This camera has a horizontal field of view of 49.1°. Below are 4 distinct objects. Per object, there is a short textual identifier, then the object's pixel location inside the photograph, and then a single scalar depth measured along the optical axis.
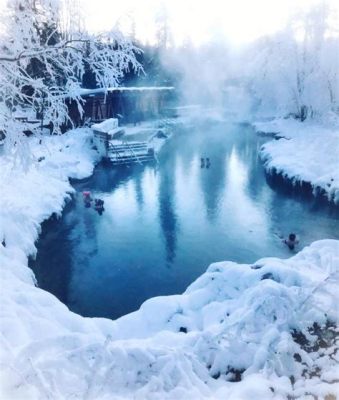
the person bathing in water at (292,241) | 13.81
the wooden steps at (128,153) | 27.94
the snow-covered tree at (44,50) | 6.76
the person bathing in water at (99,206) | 17.92
